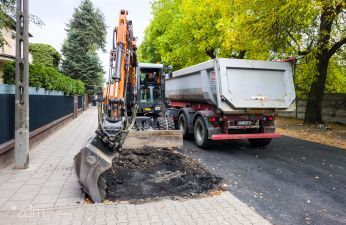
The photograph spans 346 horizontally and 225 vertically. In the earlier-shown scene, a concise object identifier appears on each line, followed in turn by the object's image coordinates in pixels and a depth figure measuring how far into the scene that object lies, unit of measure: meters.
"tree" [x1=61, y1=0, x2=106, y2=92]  37.97
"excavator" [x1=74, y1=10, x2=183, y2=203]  5.05
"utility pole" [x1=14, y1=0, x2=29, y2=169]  7.00
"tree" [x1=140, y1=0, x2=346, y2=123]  11.41
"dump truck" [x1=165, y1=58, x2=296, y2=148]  8.79
